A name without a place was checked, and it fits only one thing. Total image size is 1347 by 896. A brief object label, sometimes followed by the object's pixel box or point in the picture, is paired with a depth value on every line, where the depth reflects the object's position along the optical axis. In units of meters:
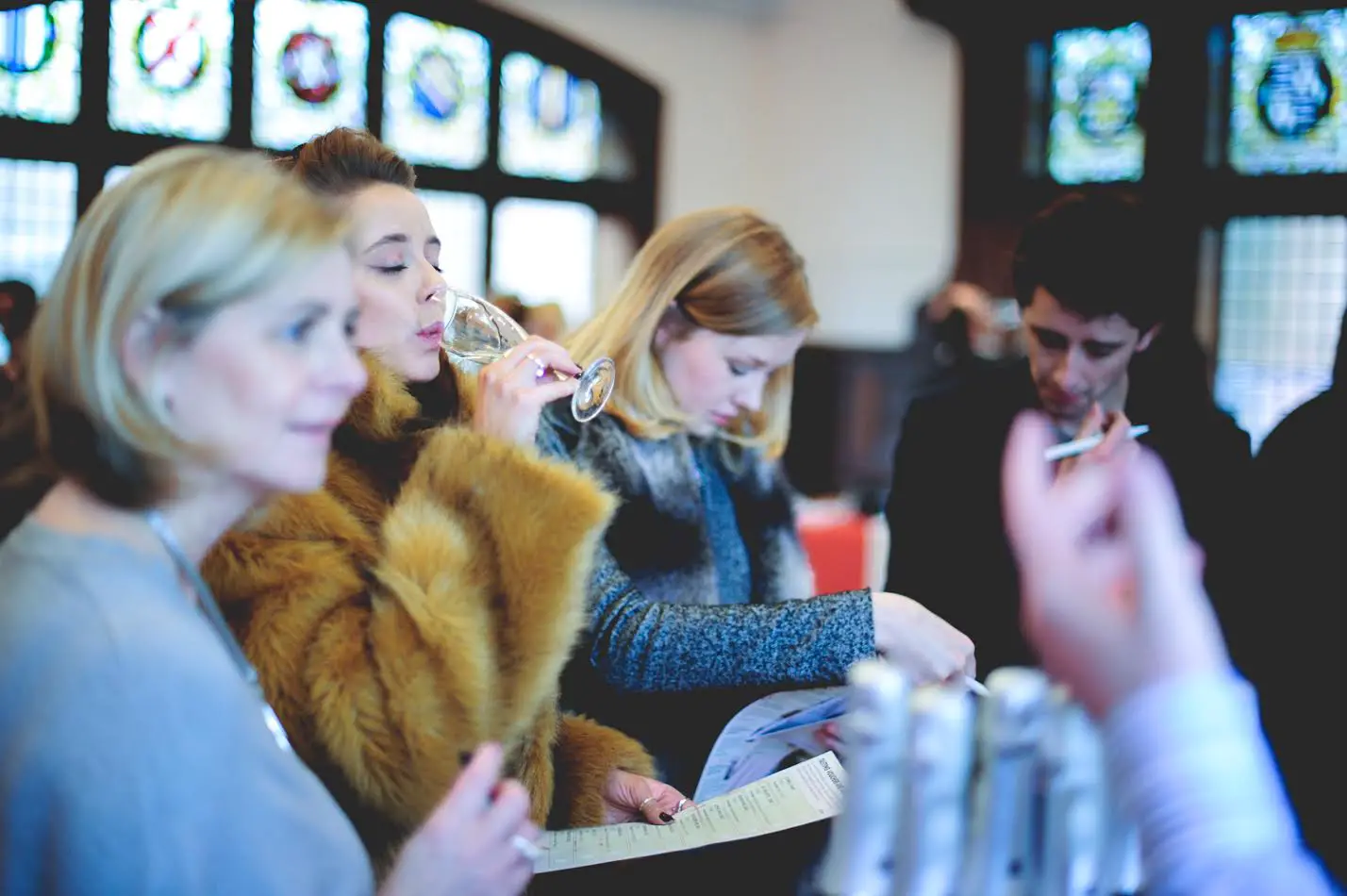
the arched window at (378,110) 5.74
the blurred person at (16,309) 4.05
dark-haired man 2.11
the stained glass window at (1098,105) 6.31
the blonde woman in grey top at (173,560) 0.94
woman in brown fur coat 1.20
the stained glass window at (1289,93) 5.82
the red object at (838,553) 4.46
